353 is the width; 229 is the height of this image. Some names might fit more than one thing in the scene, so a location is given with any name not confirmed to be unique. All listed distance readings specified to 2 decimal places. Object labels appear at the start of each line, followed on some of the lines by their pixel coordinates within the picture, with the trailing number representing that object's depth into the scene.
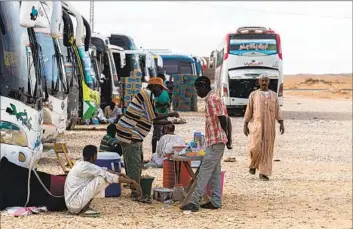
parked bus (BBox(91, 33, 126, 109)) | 32.23
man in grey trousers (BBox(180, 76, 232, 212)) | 11.88
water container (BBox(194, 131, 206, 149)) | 12.97
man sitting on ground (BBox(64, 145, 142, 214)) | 10.95
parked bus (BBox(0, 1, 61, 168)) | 11.31
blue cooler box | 12.92
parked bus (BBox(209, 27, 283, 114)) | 38.14
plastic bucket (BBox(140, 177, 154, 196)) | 12.71
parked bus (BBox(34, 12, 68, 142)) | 17.37
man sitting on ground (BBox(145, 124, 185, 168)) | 15.40
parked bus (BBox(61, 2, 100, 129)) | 18.87
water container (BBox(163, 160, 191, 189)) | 13.36
